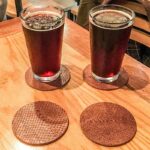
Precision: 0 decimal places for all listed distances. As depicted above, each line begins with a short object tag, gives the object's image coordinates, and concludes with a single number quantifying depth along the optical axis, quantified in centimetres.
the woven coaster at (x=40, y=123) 56
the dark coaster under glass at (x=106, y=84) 72
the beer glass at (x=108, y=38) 65
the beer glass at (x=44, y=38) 65
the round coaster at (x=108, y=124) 56
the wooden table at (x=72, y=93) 56
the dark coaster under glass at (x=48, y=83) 71
